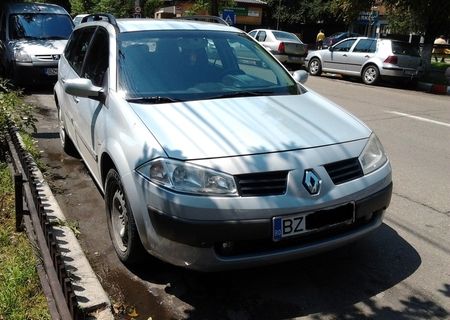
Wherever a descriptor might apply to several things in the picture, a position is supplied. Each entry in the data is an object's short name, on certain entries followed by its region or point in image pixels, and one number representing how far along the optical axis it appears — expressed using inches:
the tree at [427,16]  601.9
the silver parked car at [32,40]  413.1
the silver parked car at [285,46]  788.6
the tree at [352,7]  676.7
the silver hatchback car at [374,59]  616.4
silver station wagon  114.7
